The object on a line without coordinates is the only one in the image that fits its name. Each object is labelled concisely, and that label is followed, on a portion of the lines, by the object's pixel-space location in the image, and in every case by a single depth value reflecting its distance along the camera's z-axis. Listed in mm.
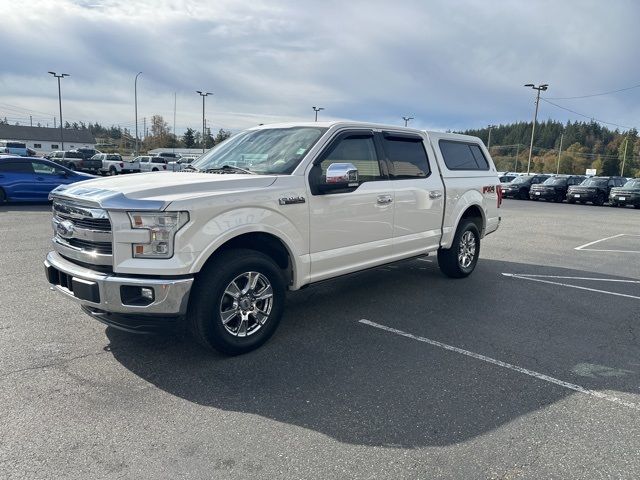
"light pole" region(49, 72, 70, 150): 52975
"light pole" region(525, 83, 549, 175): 40259
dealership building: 100250
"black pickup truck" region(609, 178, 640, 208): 27203
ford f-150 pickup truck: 3607
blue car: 14586
